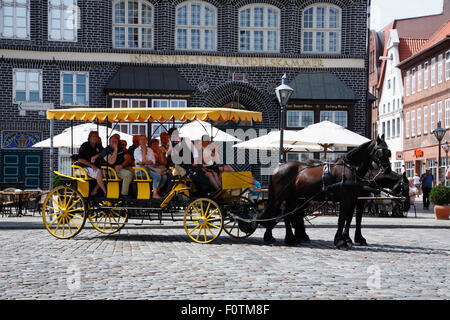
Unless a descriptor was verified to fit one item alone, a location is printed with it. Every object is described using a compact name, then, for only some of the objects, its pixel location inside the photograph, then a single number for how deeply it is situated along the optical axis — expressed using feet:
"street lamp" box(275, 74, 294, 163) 53.42
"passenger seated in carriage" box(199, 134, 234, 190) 40.27
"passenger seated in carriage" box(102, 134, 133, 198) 41.68
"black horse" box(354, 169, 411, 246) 37.83
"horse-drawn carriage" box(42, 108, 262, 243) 39.86
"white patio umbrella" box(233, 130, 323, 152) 65.89
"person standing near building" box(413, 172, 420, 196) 121.39
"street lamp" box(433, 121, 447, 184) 99.42
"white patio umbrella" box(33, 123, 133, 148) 66.39
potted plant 65.31
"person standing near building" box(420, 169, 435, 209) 96.07
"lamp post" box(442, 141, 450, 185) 123.34
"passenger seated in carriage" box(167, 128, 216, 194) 40.19
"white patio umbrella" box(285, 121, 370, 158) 61.77
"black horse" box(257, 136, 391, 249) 37.22
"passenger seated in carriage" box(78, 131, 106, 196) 42.04
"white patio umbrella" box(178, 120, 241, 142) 63.36
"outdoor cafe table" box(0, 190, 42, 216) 63.26
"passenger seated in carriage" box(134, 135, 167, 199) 41.19
